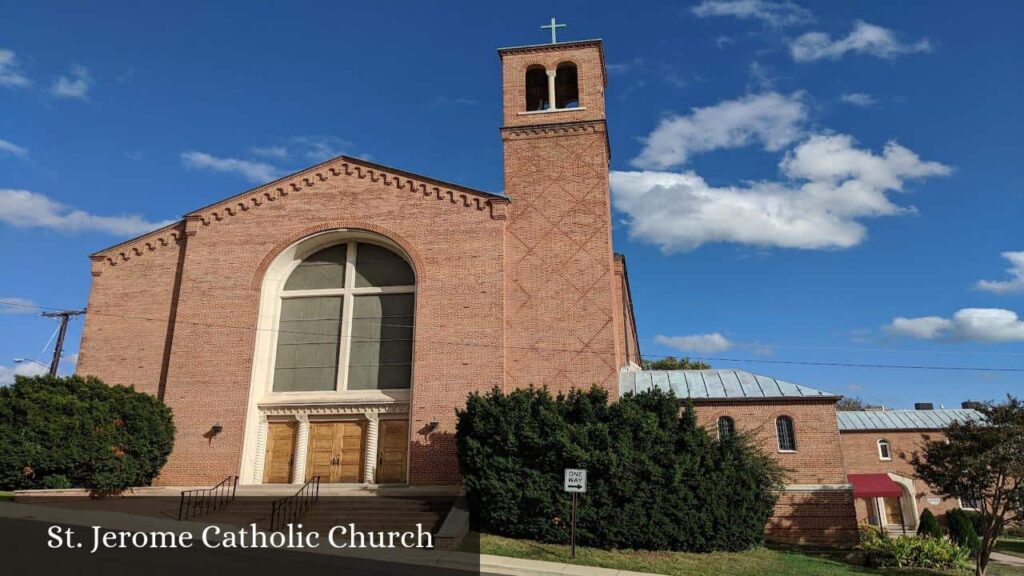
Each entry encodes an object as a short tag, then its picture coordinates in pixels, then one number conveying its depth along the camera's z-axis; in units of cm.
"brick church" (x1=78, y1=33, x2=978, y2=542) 2091
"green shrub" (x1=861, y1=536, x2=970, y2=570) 1945
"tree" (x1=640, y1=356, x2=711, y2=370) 5625
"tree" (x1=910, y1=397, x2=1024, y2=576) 1962
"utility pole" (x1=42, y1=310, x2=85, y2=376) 3503
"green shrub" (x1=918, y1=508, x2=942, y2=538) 2886
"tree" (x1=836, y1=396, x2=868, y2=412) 5682
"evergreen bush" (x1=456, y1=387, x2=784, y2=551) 1560
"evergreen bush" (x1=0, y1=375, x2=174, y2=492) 1762
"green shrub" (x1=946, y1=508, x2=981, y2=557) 2898
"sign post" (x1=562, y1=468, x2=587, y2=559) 1452
